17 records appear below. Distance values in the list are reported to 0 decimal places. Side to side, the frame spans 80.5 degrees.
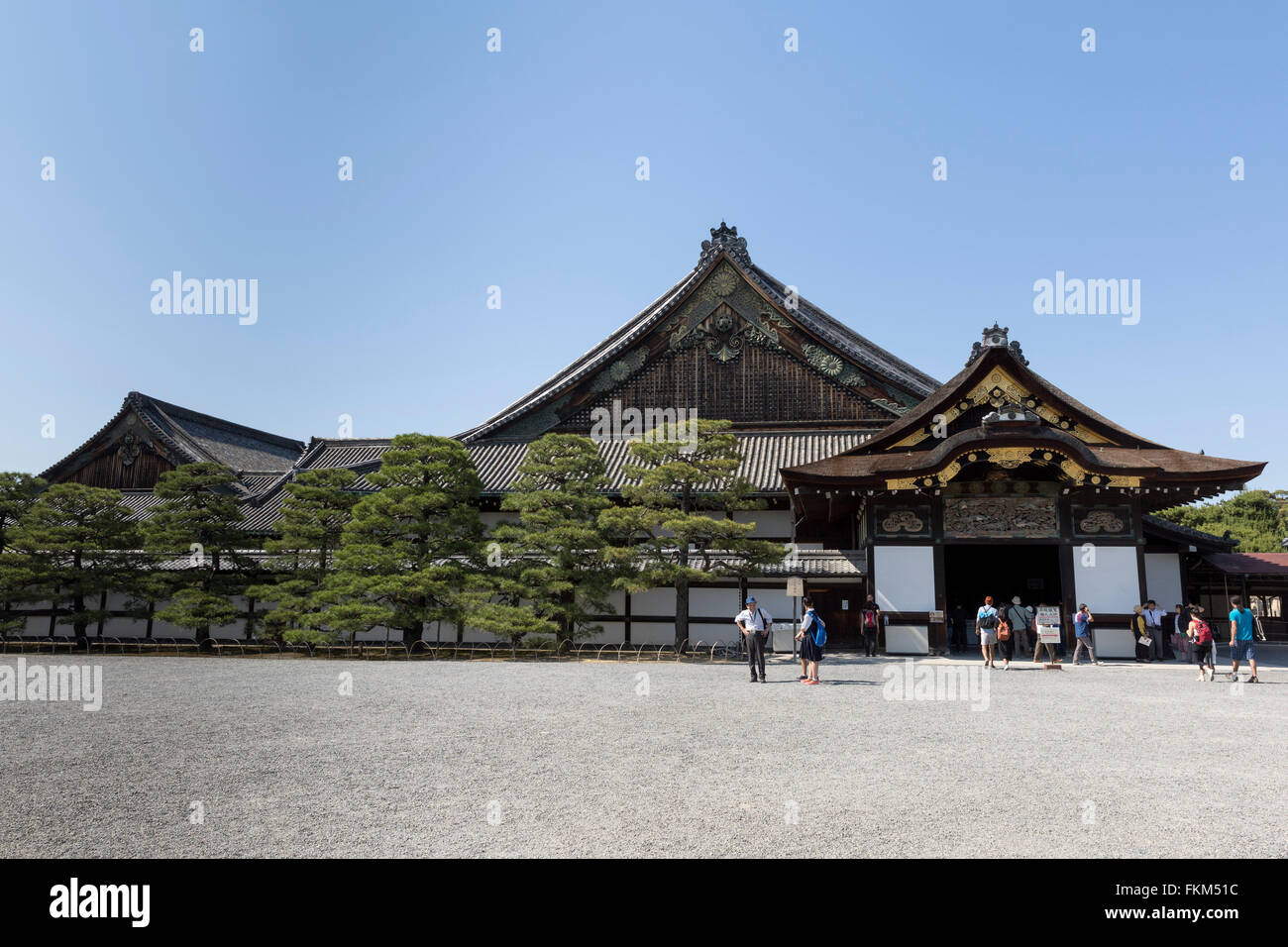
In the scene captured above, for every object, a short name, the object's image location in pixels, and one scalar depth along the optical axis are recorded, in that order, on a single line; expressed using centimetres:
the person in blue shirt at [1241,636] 1445
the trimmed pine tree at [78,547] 2391
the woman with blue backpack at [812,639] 1454
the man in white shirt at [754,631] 1493
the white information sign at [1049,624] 1770
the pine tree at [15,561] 2361
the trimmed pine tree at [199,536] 2344
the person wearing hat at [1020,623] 2020
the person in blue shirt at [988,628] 1708
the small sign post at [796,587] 1814
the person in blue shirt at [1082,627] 1838
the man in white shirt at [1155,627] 1919
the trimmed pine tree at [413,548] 2059
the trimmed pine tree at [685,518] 2005
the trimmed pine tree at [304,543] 2214
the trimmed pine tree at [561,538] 2055
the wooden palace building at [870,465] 1977
